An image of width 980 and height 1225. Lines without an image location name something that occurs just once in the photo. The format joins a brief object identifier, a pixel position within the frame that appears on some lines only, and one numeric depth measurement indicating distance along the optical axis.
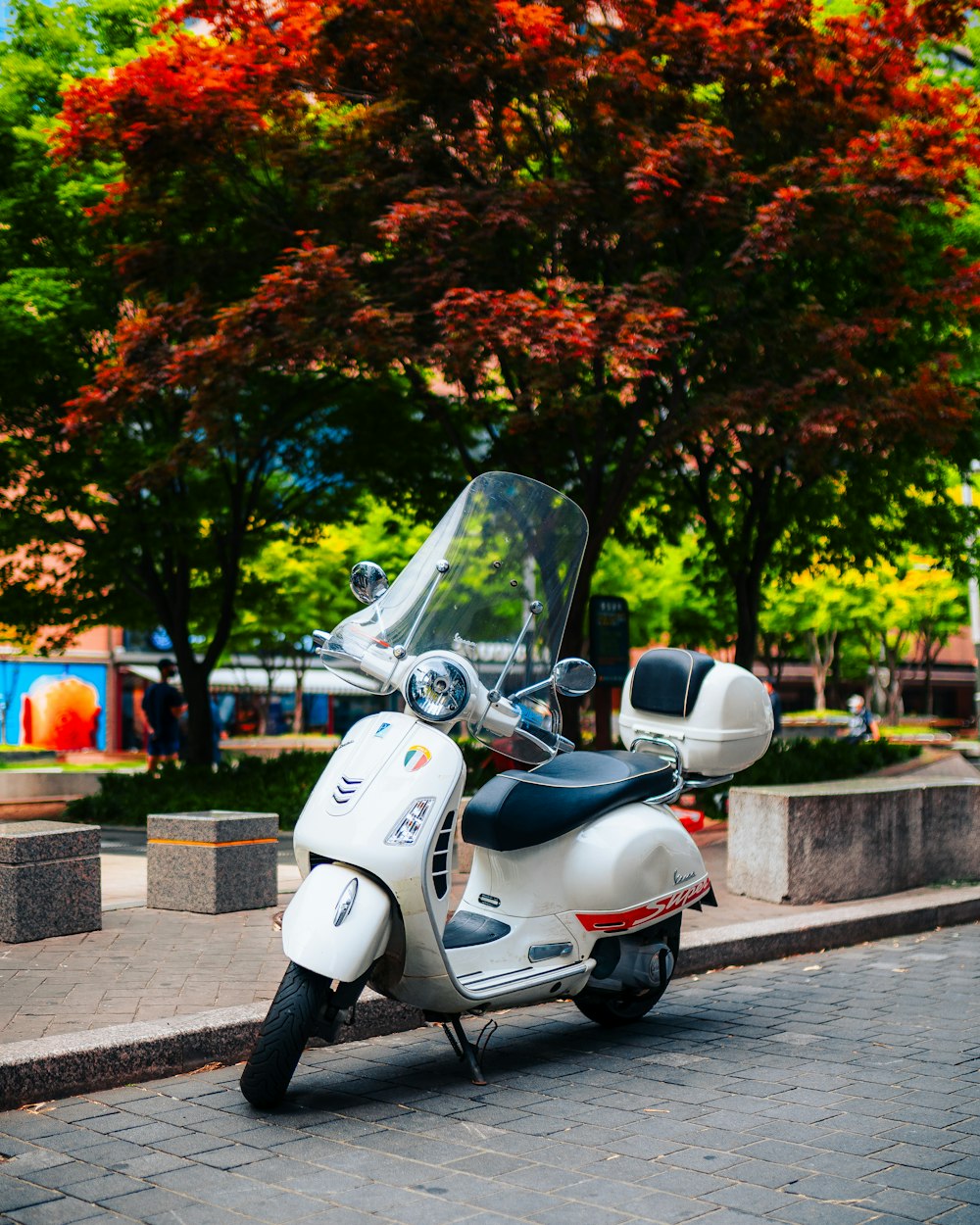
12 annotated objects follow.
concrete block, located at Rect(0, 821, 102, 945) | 7.21
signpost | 14.41
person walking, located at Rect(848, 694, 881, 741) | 24.12
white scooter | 4.63
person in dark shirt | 18.52
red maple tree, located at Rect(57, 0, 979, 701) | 11.80
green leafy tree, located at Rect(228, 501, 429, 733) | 32.12
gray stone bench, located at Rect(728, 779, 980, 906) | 8.99
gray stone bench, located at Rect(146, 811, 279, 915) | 8.33
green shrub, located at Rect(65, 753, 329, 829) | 14.44
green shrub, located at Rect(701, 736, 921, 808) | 15.08
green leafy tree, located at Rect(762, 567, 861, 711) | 37.92
